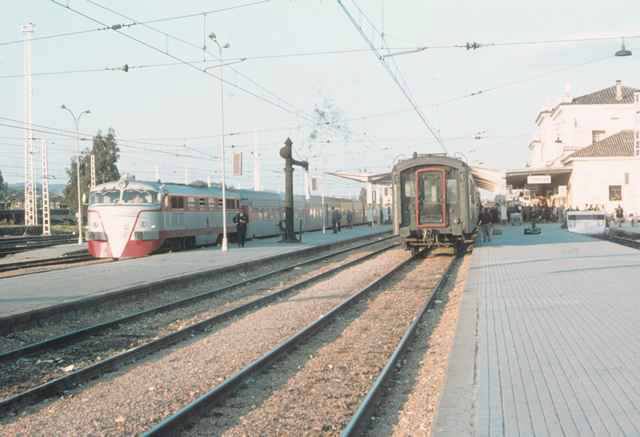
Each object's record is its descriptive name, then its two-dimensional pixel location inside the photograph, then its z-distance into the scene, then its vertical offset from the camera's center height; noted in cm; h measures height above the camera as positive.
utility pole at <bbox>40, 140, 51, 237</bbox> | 4872 +288
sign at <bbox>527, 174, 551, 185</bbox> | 5159 +275
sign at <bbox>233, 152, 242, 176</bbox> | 2936 +252
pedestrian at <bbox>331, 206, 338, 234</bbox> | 4712 -10
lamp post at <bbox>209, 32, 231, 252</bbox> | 2532 +471
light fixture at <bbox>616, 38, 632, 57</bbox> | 2627 +614
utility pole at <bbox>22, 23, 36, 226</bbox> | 5241 +625
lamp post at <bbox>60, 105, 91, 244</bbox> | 3613 +474
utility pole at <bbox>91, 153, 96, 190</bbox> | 4513 +357
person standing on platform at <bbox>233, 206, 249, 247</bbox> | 2859 -10
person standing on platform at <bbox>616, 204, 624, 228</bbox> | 4960 +4
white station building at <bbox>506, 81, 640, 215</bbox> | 5697 +507
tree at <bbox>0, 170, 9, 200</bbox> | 11312 +765
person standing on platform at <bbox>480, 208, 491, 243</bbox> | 3115 -34
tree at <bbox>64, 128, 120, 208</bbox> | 8525 +799
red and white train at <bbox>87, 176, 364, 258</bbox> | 2458 +27
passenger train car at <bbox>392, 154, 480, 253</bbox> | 2364 +65
